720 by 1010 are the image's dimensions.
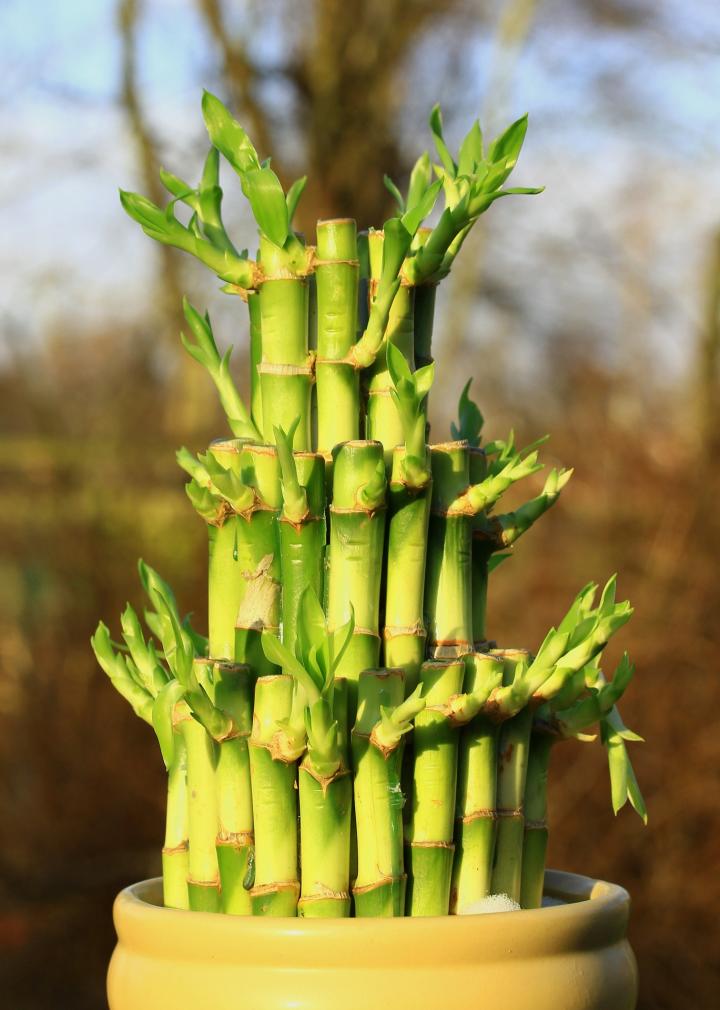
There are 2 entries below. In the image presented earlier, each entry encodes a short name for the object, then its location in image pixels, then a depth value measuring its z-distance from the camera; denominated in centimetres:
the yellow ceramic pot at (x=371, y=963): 67
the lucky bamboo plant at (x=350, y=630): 69
